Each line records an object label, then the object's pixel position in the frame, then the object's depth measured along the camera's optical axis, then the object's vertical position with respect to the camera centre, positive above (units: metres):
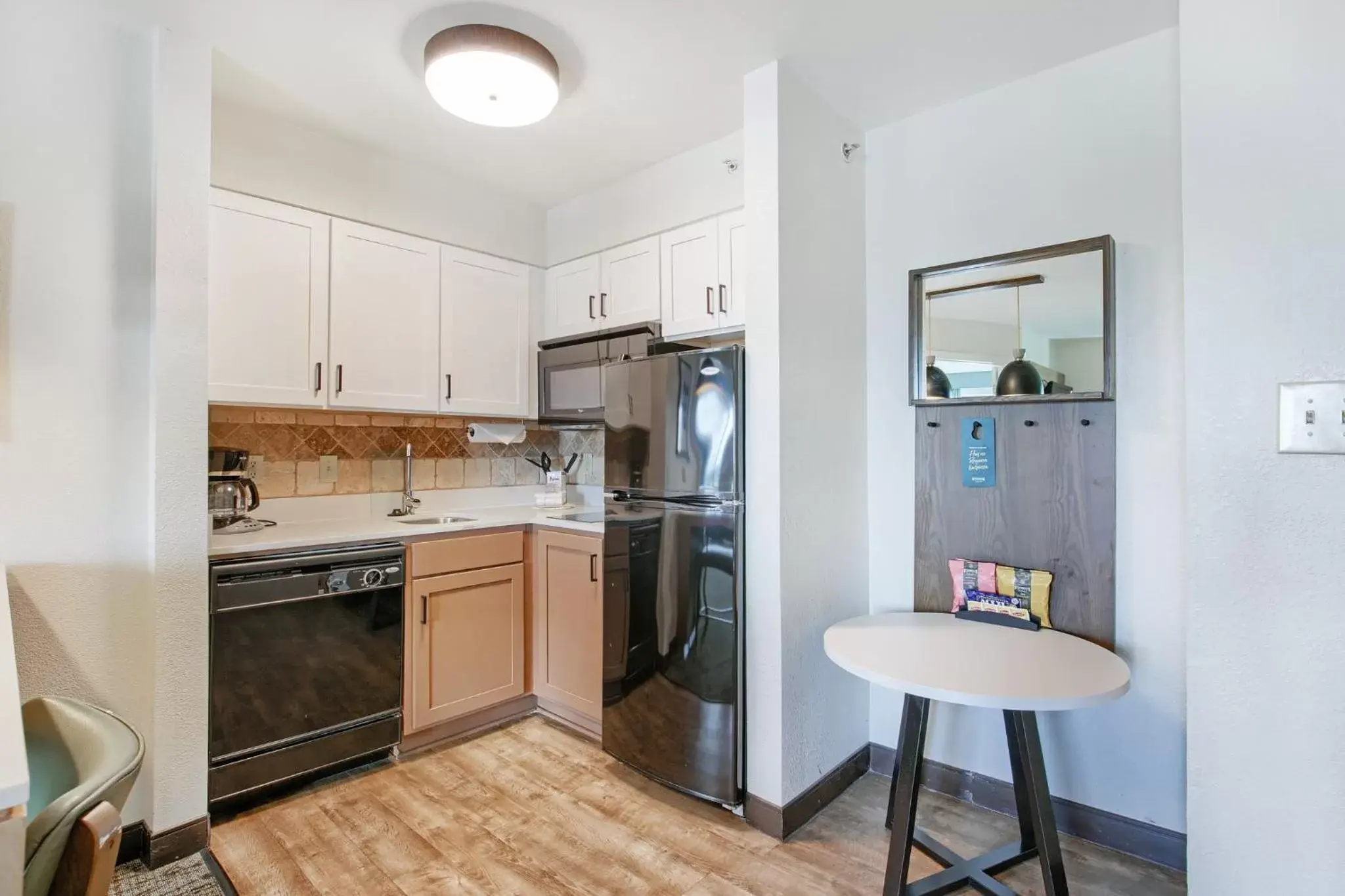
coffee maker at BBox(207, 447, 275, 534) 2.36 -0.15
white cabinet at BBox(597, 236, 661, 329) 2.85 +0.79
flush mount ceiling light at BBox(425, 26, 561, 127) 1.84 +1.15
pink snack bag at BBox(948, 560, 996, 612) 2.13 -0.44
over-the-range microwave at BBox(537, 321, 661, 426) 2.91 +0.42
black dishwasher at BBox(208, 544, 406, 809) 2.03 -0.75
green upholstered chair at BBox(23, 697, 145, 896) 0.70 -0.45
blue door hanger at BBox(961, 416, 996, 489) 2.16 +0.00
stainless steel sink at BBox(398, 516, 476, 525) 2.91 -0.33
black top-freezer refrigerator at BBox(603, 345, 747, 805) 2.06 -0.43
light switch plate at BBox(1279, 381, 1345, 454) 1.04 +0.06
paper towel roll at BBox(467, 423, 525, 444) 3.31 +0.10
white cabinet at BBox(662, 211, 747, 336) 2.56 +0.75
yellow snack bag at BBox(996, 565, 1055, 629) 2.01 -0.44
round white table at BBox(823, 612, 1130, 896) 1.38 -0.54
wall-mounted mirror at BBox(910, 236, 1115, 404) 1.93 +0.42
